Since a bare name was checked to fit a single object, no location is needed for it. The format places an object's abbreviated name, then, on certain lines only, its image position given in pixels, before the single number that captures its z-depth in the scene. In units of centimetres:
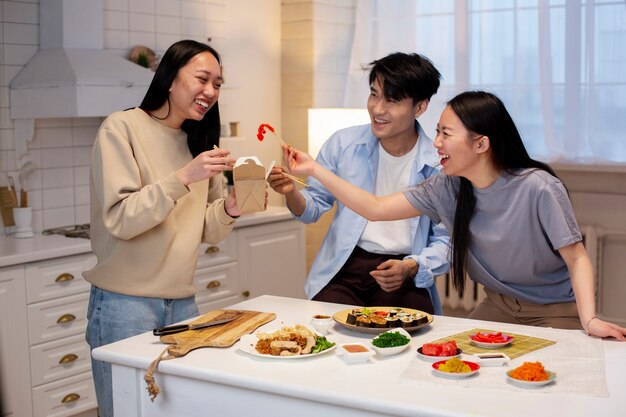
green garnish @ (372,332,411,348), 218
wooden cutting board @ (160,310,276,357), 225
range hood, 386
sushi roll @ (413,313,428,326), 238
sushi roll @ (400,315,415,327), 237
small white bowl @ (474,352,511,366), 207
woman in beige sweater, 252
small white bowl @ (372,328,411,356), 215
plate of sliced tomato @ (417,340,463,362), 212
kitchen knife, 234
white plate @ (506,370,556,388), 190
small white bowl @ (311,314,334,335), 239
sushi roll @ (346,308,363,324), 239
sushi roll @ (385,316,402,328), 238
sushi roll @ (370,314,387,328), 236
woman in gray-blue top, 254
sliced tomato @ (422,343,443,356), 213
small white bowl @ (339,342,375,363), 211
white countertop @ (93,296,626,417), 181
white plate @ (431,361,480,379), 196
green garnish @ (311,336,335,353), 218
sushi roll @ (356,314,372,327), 237
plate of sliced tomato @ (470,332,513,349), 221
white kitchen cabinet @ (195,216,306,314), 443
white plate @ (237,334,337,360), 213
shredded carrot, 192
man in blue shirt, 305
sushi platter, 236
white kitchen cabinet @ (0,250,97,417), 351
